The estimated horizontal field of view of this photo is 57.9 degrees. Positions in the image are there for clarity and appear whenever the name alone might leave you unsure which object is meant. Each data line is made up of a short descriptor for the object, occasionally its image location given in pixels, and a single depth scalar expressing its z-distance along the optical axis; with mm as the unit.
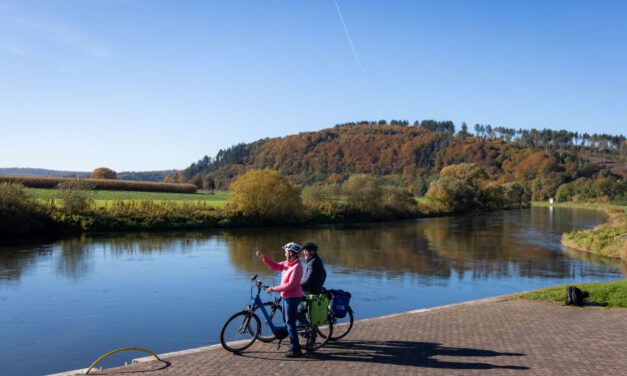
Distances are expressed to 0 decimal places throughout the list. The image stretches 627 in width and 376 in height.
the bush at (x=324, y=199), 63094
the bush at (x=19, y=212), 38844
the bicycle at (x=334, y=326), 10109
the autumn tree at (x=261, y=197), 54500
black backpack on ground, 14125
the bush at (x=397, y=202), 70562
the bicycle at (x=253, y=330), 9570
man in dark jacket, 9906
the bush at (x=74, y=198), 44406
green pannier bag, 9719
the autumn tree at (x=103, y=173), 87250
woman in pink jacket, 9320
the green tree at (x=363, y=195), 66562
